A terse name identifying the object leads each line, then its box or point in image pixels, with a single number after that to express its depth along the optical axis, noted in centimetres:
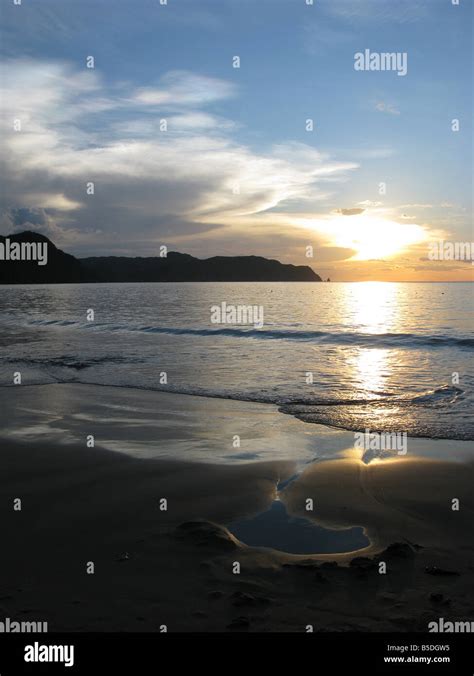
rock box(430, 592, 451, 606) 457
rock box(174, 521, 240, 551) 562
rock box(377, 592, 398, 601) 462
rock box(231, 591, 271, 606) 450
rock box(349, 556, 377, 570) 515
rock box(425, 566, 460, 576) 509
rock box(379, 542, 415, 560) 543
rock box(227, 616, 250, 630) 419
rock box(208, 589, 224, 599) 459
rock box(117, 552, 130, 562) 530
